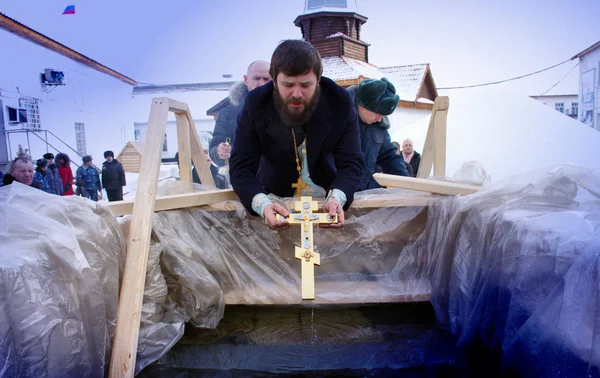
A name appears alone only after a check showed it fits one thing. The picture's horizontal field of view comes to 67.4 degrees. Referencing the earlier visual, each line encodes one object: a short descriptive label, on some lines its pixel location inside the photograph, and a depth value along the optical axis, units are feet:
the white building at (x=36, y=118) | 29.22
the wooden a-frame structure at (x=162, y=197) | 5.78
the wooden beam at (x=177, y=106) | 8.70
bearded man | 6.95
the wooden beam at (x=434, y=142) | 10.31
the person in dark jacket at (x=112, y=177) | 26.37
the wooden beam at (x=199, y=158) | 10.12
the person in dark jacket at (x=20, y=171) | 13.78
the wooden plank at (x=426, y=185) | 7.96
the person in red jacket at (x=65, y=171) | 23.63
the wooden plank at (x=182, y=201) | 7.41
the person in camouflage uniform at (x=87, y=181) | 25.80
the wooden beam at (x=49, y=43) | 30.60
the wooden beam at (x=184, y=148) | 9.78
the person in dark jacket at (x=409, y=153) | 21.25
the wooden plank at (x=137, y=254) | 5.65
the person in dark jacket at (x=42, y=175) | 19.60
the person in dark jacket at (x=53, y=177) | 20.98
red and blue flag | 41.29
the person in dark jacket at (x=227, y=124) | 12.38
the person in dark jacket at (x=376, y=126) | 9.69
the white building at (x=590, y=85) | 43.75
